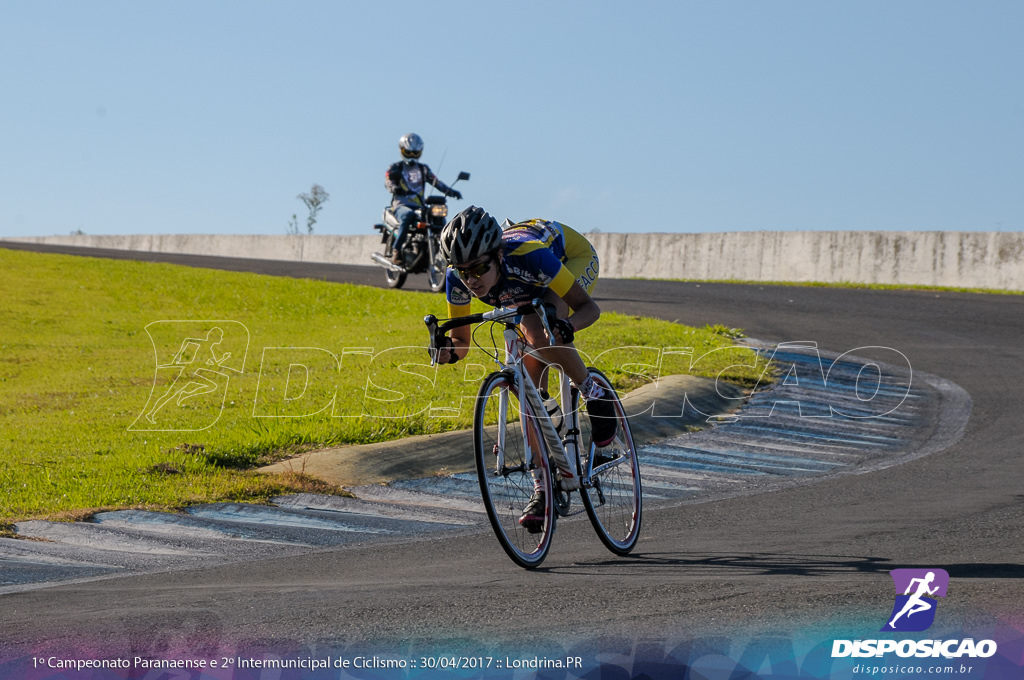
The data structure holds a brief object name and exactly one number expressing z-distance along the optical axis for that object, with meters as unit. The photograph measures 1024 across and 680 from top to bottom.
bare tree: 62.88
